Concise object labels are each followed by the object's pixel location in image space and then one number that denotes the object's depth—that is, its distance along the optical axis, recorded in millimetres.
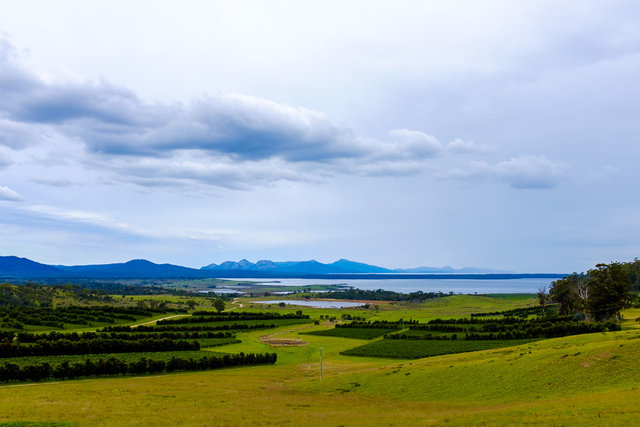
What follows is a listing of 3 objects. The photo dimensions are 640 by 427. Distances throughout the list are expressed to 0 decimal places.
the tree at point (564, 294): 136450
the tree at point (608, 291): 97875
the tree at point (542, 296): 148075
